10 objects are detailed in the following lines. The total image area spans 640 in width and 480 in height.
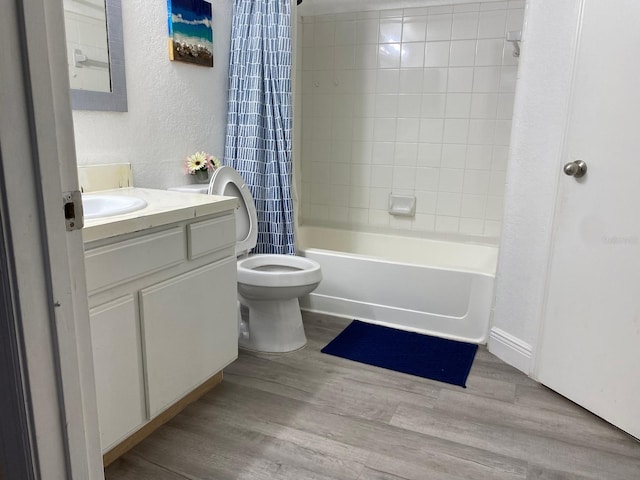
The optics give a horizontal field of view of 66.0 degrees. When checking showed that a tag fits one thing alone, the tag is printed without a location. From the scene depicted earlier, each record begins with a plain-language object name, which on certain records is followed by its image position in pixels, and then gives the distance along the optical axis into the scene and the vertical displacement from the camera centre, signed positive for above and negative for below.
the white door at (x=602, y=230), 1.73 -0.34
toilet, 2.23 -0.69
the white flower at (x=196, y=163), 2.42 -0.16
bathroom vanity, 1.38 -0.56
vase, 2.44 -0.22
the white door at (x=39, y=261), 0.61 -0.18
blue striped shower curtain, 2.51 +0.10
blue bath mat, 2.22 -1.04
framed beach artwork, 2.23 +0.45
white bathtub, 2.54 -0.82
